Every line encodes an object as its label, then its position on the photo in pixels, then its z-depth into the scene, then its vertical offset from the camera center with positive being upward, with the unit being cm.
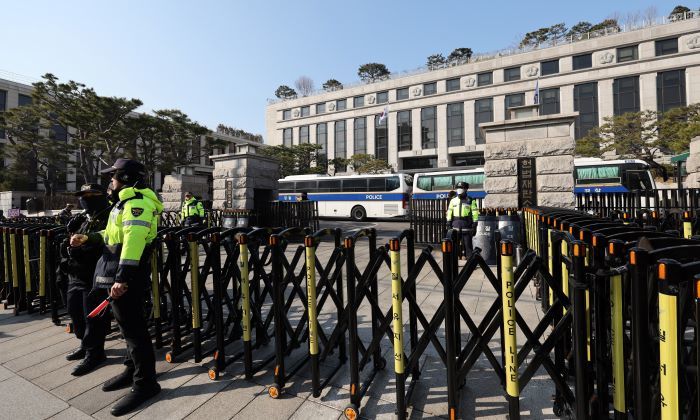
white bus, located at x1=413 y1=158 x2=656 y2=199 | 1708 +156
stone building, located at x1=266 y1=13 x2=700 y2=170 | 3161 +1263
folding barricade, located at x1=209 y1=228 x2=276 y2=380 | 288 -75
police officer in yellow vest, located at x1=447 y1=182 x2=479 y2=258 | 778 -14
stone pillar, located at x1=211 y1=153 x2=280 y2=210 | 1244 +122
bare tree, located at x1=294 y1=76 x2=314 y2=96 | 5164 +2018
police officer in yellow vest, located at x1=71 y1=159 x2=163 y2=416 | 261 -45
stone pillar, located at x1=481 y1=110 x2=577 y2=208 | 820 +125
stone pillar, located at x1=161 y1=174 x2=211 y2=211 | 1518 +119
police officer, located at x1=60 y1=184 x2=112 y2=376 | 320 -63
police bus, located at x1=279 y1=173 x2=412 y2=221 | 2119 +118
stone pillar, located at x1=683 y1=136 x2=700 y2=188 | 963 +112
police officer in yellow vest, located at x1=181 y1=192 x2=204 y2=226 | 976 +6
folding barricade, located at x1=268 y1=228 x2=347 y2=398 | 260 -78
